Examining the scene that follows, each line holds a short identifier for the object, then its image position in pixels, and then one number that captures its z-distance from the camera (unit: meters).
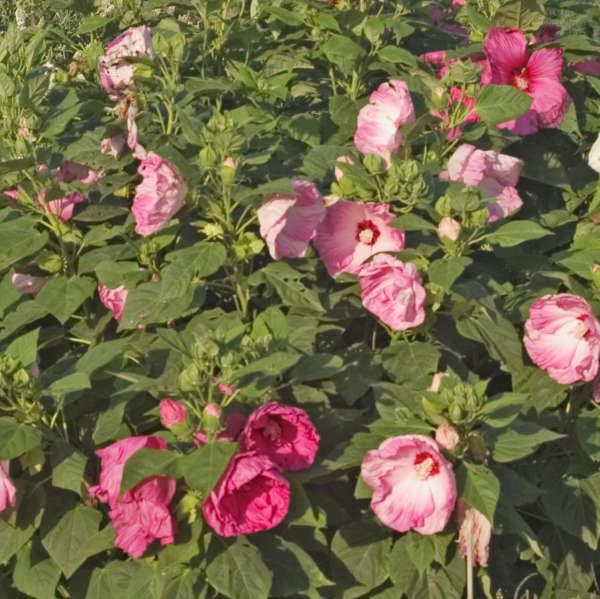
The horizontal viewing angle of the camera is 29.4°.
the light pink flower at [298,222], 2.74
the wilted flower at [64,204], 3.06
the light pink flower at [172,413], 2.30
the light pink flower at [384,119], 3.07
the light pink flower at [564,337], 2.83
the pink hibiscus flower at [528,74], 3.42
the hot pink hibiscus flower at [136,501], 2.30
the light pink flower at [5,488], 2.40
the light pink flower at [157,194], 2.68
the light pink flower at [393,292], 2.67
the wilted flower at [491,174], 3.08
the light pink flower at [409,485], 2.38
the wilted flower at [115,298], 3.00
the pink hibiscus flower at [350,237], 2.91
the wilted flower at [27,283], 3.08
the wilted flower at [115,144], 3.12
